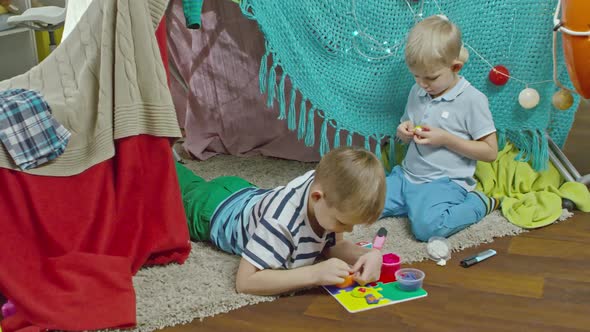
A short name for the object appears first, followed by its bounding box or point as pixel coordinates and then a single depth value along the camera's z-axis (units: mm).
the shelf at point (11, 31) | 4713
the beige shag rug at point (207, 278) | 3380
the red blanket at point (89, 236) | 3332
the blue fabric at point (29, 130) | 3328
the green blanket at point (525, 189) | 3876
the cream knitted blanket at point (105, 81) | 3464
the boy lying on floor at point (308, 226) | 3267
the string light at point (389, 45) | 3983
